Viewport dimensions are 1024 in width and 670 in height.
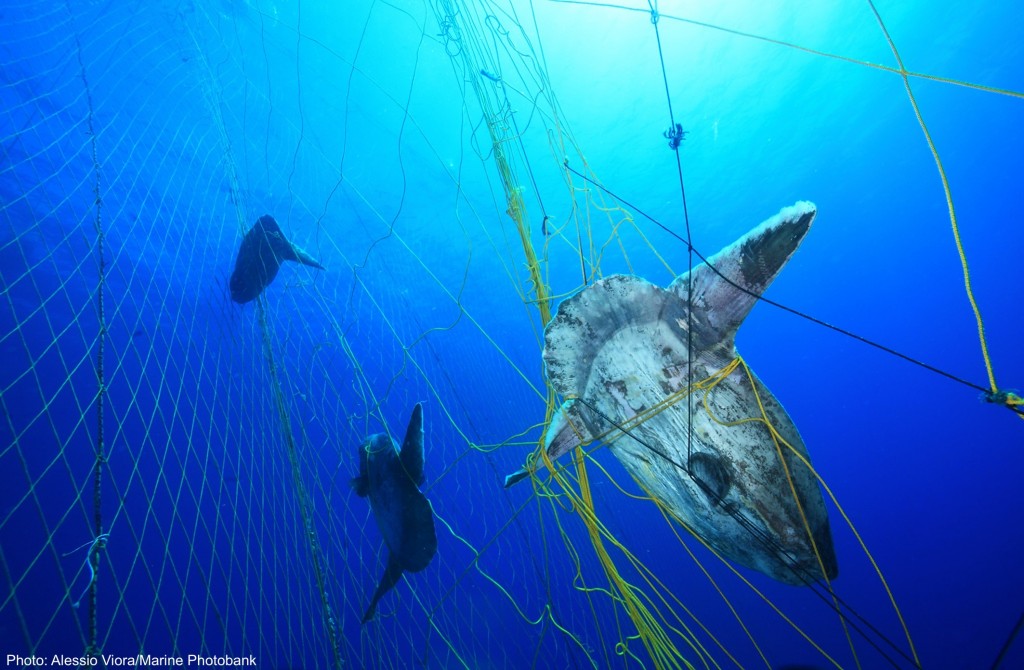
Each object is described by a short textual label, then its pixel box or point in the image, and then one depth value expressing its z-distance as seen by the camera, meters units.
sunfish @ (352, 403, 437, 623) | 5.08
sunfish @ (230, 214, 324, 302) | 6.89
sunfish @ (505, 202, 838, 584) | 2.32
